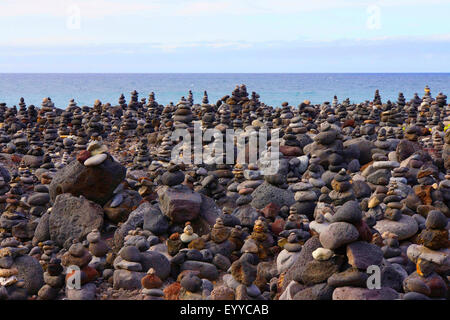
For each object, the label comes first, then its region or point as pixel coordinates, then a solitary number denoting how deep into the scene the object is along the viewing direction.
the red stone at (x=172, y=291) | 6.84
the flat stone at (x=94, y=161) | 9.95
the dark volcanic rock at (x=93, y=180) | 10.06
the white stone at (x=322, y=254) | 6.15
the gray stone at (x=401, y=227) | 8.80
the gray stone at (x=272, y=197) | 10.61
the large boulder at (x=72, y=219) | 9.61
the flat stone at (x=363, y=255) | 5.85
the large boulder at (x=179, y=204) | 9.31
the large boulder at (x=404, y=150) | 13.88
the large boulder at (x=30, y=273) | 7.59
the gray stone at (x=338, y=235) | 5.97
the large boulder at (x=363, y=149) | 14.58
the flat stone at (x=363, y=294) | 5.71
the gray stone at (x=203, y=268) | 7.80
